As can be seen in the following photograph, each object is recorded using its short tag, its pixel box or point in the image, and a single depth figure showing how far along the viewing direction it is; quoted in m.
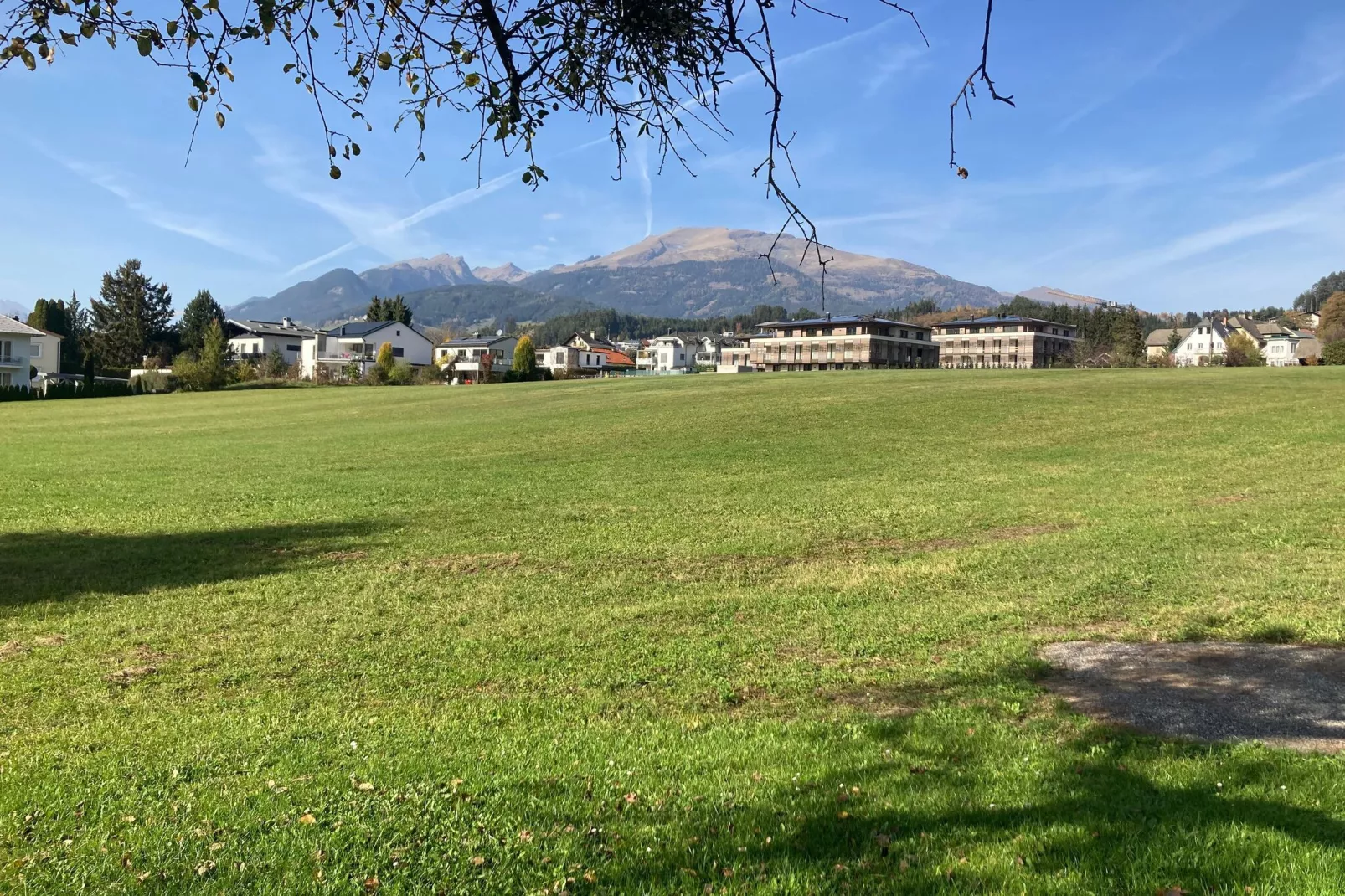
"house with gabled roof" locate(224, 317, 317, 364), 115.88
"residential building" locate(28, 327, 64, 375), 83.69
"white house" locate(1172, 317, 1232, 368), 126.06
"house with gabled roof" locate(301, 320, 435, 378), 108.25
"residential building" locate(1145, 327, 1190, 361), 150.12
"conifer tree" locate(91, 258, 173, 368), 103.62
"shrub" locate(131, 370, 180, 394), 72.69
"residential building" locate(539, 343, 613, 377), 129.50
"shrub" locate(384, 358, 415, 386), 75.88
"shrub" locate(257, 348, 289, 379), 84.19
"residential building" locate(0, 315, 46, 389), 73.94
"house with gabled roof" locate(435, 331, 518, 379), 121.94
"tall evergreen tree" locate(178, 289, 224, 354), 105.75
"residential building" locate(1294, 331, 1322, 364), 122.69
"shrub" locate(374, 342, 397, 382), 76.31
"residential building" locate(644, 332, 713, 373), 158.62
